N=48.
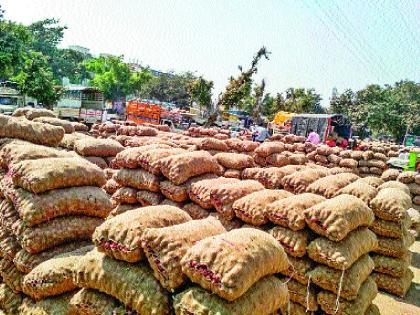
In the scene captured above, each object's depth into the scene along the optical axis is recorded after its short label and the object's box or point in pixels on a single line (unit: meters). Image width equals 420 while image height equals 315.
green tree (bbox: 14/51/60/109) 23.22
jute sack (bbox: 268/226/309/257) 4.13
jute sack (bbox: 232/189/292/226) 4.38
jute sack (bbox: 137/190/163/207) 5.42
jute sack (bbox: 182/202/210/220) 5.05
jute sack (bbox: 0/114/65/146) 5.34
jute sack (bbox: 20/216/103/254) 3.60
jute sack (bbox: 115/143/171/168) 5.72
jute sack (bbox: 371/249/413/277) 5.57
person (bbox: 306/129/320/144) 15.66
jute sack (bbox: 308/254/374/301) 3.98
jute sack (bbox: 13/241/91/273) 3.58
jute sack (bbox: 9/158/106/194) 3.74
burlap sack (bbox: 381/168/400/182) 10.35
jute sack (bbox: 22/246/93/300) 3.14
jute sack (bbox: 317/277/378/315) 4.04
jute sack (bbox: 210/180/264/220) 4.66
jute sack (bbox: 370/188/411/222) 5.38
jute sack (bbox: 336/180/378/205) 5.45
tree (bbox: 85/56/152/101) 46.78
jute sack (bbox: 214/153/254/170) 7.27
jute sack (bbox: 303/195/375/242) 3.97
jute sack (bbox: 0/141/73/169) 4.25
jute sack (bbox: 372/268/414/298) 5.58
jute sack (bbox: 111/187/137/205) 5.68
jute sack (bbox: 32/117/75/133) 8.88
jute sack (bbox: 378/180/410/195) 6.54
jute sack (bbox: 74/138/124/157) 7.54
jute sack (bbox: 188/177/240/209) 4.95
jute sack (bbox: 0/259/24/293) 3.67
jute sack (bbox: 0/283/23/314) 3.56
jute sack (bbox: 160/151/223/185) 5.20
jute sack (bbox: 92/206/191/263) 2.74
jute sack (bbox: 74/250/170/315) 2.52
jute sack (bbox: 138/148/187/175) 5.46
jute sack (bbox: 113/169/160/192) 5.45
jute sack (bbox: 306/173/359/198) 5.38
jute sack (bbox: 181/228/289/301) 2.32
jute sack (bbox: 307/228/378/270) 3.92
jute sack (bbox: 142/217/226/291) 2.55
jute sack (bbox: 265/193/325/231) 4.14
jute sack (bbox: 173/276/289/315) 2.33
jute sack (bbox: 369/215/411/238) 5.51
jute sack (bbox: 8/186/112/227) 3.64
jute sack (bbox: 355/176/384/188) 6.73
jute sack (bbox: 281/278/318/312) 4.19
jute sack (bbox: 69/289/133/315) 2.70
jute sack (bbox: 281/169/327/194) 5.86
